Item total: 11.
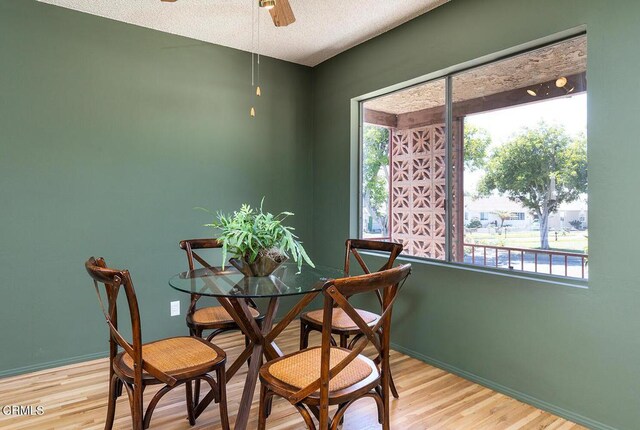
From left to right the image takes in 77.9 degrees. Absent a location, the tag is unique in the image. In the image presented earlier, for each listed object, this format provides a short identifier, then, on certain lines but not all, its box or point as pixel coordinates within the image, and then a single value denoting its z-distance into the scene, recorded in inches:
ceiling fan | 79.4
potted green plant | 82.7
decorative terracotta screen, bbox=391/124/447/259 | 118.5
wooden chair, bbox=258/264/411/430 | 54.7
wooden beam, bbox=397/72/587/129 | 89.9
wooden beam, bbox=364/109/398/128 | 136.4
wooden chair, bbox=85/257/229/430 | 62.6
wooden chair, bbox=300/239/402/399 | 90.7
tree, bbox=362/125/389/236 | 139.0
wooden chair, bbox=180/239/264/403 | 93.0
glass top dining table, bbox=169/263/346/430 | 73.7
